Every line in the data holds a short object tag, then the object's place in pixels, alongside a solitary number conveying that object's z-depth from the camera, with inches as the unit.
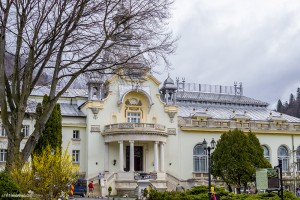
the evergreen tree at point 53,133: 1739.7
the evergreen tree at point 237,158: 1722.4
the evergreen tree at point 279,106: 4966.8
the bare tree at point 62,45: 736.3
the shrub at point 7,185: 629.6
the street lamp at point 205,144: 1084.0
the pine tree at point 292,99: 5106.3
